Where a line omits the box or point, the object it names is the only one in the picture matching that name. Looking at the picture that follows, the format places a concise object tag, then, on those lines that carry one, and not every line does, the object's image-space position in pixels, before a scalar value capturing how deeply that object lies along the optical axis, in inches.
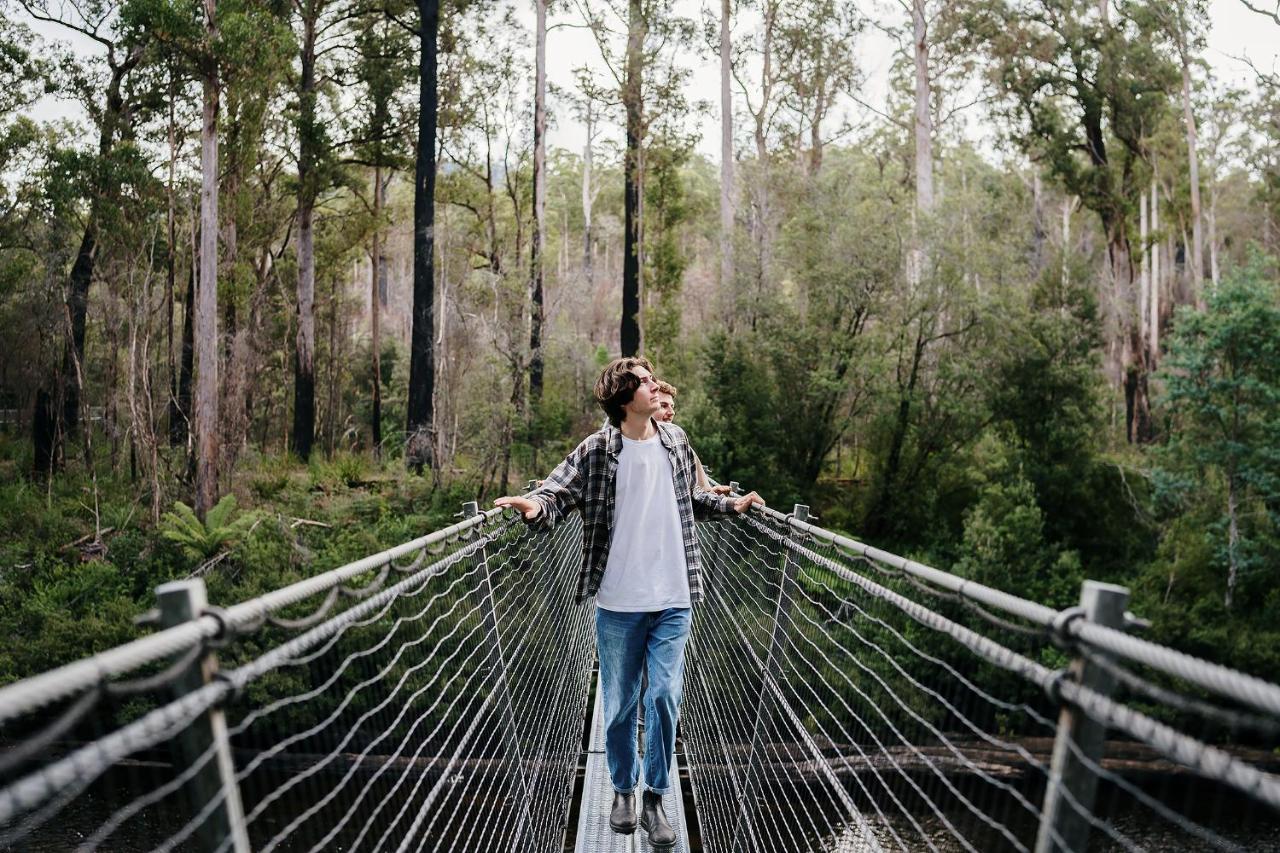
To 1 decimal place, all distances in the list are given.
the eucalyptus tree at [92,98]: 699.4
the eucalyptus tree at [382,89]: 819.4
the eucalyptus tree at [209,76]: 565.0
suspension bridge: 33.5
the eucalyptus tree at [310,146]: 792.3
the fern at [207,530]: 548.1
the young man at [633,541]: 120.0
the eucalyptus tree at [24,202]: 721.0
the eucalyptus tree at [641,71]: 836.0
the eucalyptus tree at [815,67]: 900.0
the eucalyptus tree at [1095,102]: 824.9
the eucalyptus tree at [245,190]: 601.0
